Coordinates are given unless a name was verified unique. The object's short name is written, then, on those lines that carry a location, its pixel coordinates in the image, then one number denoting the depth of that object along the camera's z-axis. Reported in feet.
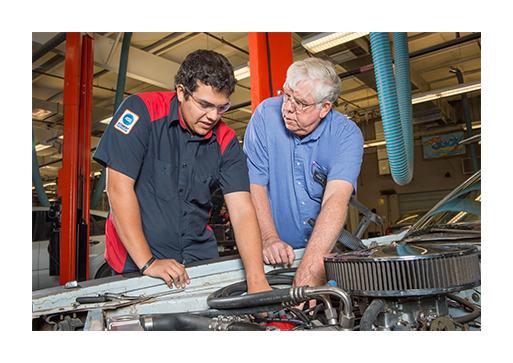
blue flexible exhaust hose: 7.27
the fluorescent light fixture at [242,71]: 17.20
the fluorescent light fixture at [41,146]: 28.44
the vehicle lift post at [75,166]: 10.96
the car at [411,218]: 17.66
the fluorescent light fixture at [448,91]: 21.39
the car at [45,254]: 13.16
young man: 4.05
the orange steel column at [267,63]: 8.67
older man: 4.92
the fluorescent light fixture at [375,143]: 34.30
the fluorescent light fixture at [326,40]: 14.19
